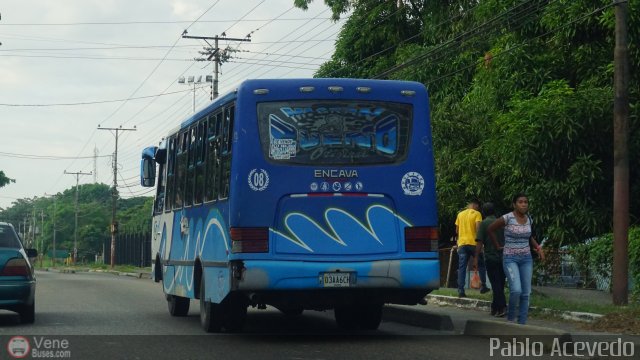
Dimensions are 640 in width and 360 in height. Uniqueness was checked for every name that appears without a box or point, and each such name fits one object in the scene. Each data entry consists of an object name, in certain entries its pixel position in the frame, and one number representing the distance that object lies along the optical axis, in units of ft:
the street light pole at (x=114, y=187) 237.04
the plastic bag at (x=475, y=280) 62.28
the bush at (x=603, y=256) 63.46
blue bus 41.27
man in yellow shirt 63.98
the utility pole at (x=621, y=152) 57.11
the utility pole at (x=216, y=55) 160.04
